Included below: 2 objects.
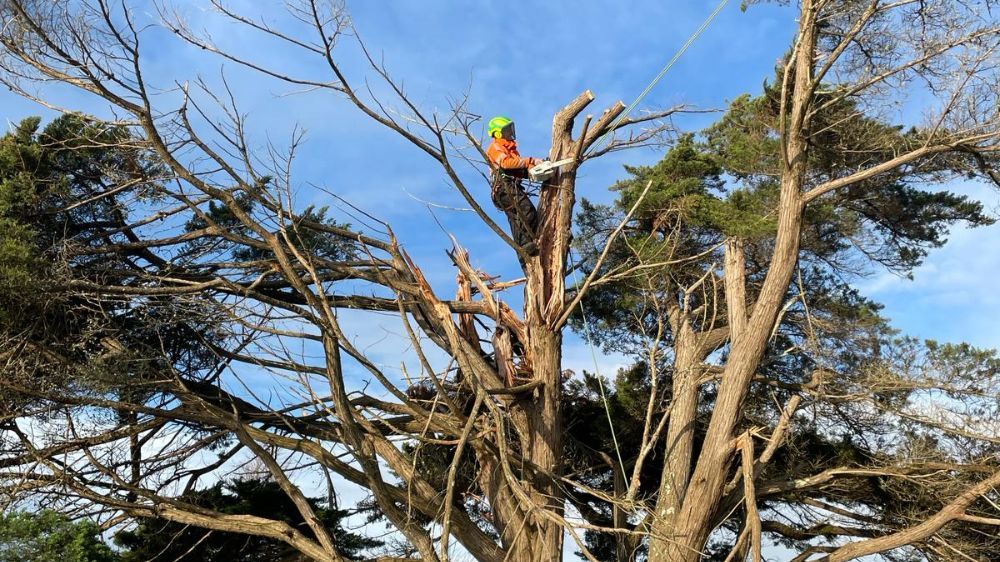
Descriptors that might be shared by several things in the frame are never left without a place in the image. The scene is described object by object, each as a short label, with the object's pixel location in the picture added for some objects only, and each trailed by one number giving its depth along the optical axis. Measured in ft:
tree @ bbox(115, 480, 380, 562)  27.35
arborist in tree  25.11
